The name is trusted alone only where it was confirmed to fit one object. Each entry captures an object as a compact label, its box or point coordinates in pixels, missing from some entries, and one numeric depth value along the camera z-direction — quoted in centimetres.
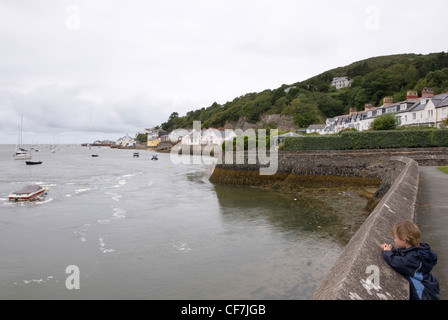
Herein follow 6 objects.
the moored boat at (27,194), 2302
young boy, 331
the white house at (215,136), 9569
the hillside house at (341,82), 14618
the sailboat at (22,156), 7800
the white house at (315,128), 8398
